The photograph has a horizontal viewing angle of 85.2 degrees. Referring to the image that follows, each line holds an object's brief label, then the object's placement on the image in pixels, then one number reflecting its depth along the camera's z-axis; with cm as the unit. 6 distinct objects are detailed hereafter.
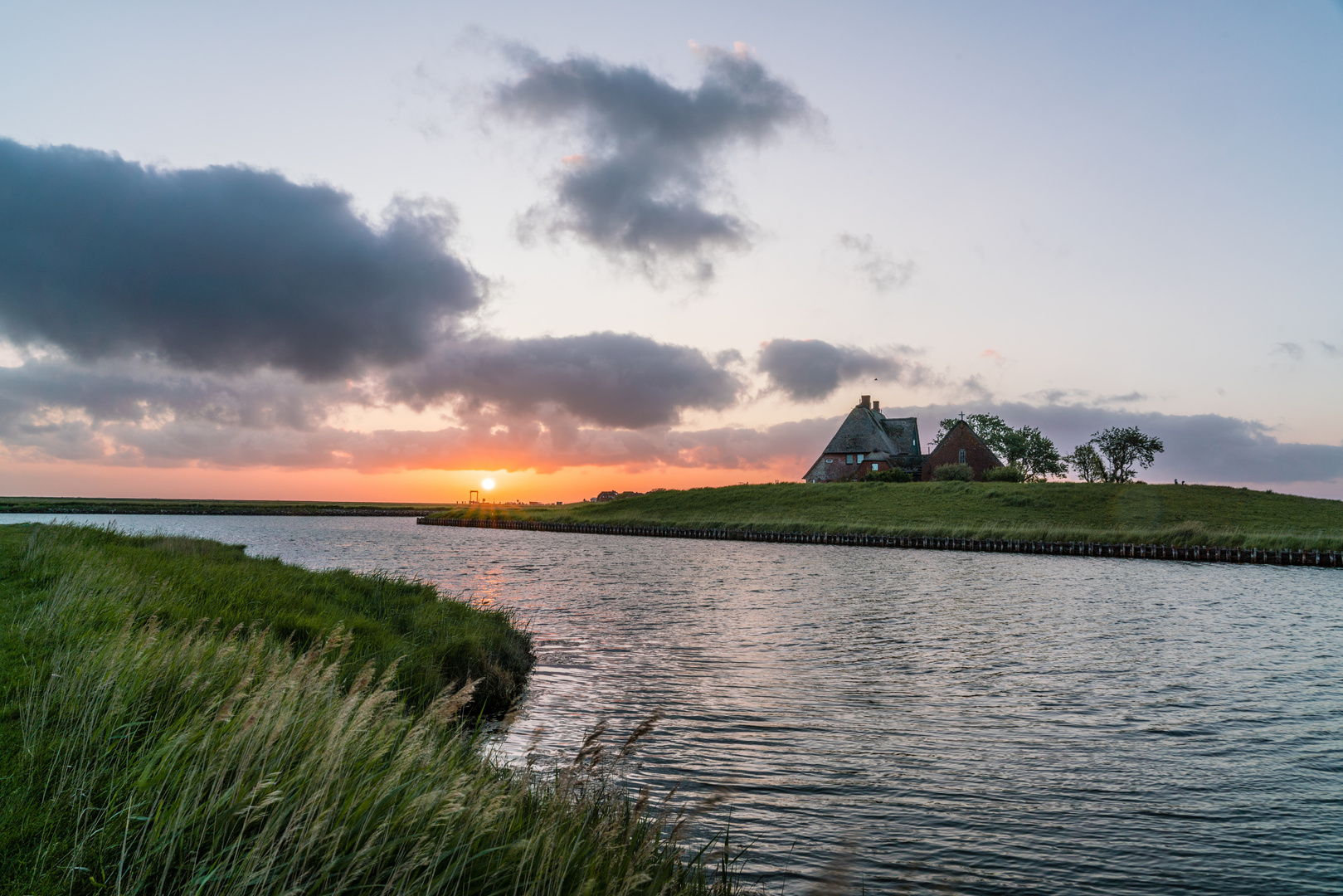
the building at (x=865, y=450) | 9788
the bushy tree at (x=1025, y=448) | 11225
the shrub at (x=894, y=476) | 9016
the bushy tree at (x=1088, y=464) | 10856
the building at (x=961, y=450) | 9344
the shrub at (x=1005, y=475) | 8700
